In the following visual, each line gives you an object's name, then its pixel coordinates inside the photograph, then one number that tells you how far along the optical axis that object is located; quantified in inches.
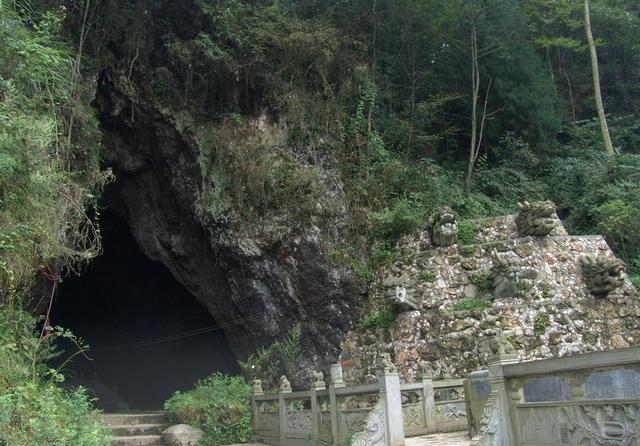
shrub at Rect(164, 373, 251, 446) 410.9
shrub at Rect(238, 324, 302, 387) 463.2
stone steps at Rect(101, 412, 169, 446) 409.1
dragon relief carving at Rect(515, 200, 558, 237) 464.8
